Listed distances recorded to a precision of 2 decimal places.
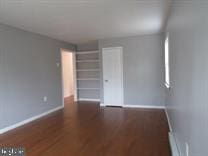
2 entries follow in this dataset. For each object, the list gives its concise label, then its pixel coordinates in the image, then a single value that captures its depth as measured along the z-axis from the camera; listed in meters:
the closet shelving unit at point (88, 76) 6.65
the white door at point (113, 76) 5.54
